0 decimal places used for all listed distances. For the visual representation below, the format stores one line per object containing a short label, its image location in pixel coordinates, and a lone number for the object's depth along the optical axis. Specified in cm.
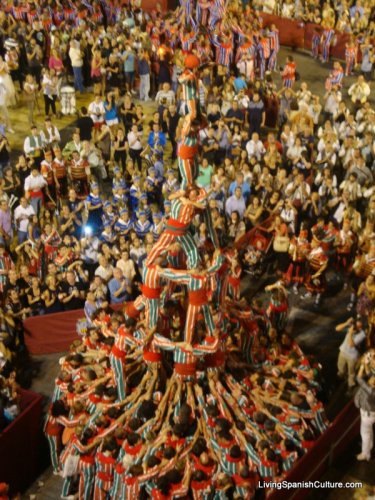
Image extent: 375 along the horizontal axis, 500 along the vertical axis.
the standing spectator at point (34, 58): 2380
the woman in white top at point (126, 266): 1688
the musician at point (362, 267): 1709
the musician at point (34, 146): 1989
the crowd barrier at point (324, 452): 1330
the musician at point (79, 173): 1958
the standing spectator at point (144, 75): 2402
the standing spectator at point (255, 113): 2161
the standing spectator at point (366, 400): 1388
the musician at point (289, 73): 2345
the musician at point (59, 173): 1950
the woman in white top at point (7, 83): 2266
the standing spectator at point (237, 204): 1872
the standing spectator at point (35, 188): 1895
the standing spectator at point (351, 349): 1552
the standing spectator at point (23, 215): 1825
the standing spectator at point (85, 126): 2155
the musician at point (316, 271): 1750
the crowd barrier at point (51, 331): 1666
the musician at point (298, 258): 1769
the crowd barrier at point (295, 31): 2769
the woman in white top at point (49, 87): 2267
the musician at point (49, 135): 2020
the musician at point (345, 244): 1788
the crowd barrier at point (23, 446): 1412
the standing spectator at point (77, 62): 2408
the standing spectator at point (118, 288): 1656
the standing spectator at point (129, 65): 2405
